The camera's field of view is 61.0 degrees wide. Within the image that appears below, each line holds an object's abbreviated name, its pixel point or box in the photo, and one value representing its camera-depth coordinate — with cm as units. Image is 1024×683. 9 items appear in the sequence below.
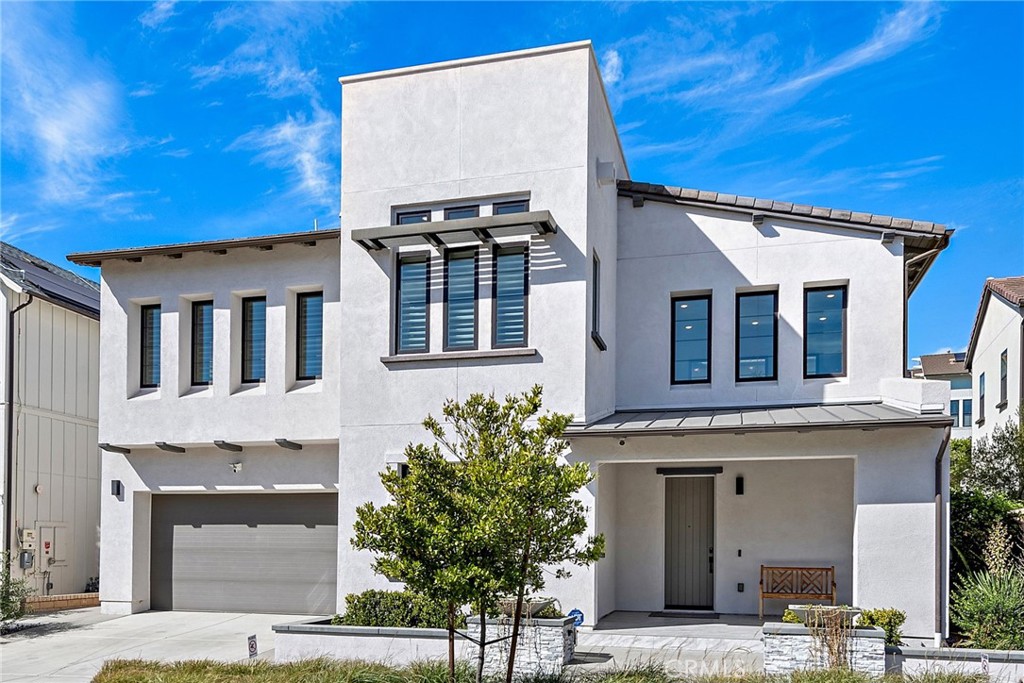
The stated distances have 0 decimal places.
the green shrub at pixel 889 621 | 1116
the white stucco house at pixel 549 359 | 1354
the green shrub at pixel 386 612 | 1217
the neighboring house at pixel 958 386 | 4428
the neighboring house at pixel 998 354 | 2205
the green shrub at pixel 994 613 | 1105
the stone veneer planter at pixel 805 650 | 1025
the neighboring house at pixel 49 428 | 1841
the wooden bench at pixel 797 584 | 1431
